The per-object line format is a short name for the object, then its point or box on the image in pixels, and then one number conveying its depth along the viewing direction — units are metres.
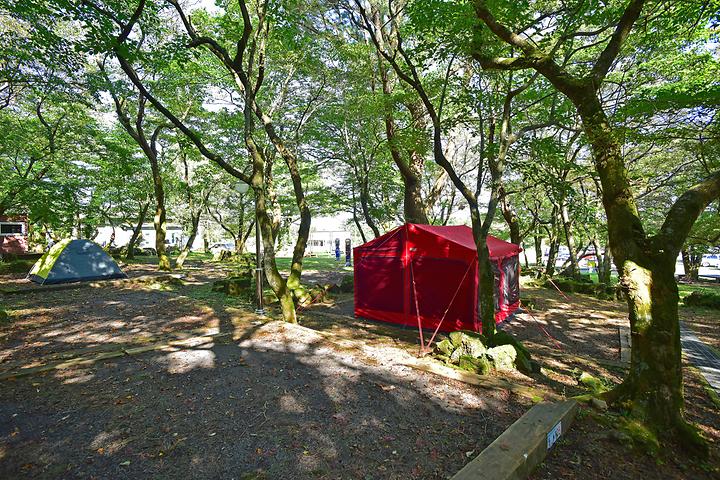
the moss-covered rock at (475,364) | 4.89
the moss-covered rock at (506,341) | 5.42
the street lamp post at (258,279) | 7.61
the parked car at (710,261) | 24.58
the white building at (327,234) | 51.06
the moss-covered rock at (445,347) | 5.39
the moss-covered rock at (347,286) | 13.23
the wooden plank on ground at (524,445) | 2.46
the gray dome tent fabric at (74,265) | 11.16
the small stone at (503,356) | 5.15
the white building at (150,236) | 43.78
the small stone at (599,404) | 3.63
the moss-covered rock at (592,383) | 4.62
